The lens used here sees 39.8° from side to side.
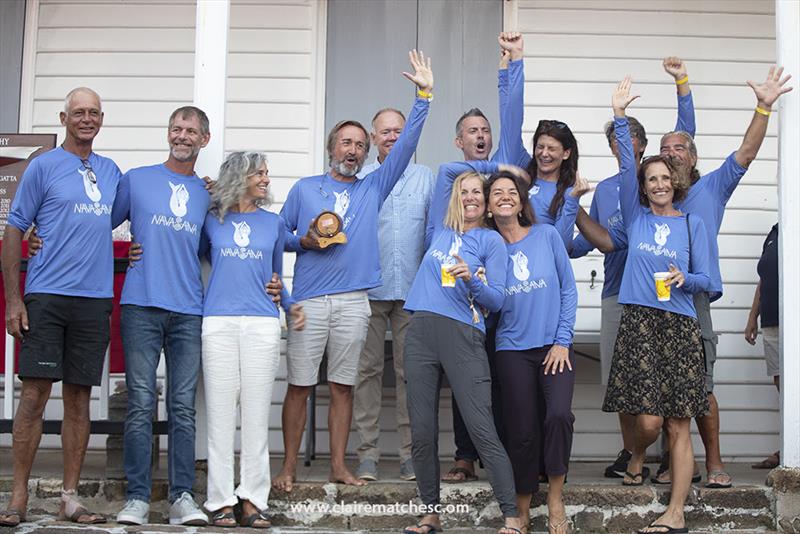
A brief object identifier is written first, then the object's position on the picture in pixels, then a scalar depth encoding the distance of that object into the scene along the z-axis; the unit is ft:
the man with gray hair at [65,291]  17.19
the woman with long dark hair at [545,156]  18.95
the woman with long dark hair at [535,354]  17.42
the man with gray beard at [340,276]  18.90
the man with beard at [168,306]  17.65
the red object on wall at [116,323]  20.30
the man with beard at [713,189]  19.12
